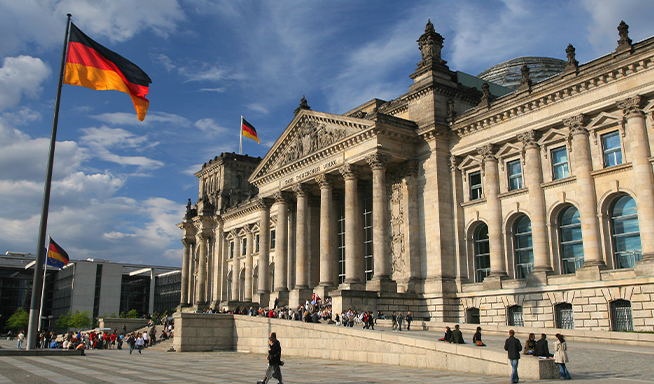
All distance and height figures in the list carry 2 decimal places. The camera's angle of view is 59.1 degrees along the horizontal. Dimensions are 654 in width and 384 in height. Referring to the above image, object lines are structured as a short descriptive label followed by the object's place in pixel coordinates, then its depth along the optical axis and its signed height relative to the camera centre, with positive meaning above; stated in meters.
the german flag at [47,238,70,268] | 51.06 +5.02
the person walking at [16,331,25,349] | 50.14 -2.26
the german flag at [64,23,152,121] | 24.39 +10.20
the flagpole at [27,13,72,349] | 22.94 +3.48
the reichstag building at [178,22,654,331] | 31.91 +7.50
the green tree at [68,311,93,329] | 99.29 -1.38
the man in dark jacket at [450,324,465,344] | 23.03 -1.04
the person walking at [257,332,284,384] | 15.77 -1.36
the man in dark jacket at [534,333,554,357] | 18.56 -1.21
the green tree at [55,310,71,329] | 105.12 -1.59
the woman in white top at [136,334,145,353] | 40.41 -2.10
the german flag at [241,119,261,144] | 62.81 +19.39
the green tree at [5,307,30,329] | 105.88 -1.24
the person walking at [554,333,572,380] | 16.81 -1.40
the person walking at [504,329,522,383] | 16.69 -1.17
